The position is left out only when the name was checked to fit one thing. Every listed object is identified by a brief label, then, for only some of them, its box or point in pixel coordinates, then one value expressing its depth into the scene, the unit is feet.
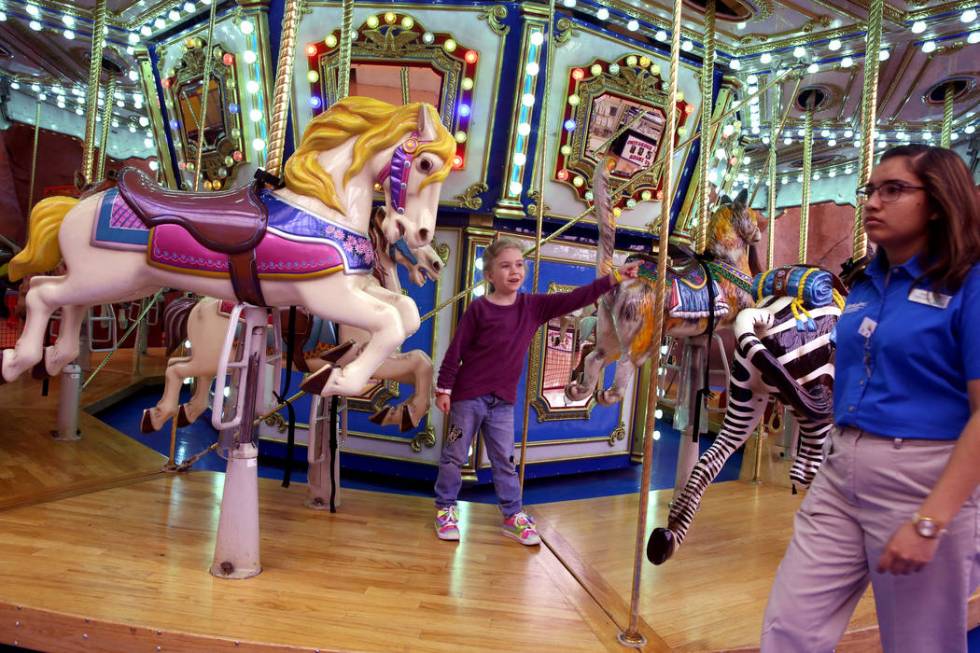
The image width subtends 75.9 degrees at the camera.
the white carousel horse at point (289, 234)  6.52
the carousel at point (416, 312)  6.56
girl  8.67
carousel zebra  7.55
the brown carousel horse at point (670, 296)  8.57
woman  3.64
